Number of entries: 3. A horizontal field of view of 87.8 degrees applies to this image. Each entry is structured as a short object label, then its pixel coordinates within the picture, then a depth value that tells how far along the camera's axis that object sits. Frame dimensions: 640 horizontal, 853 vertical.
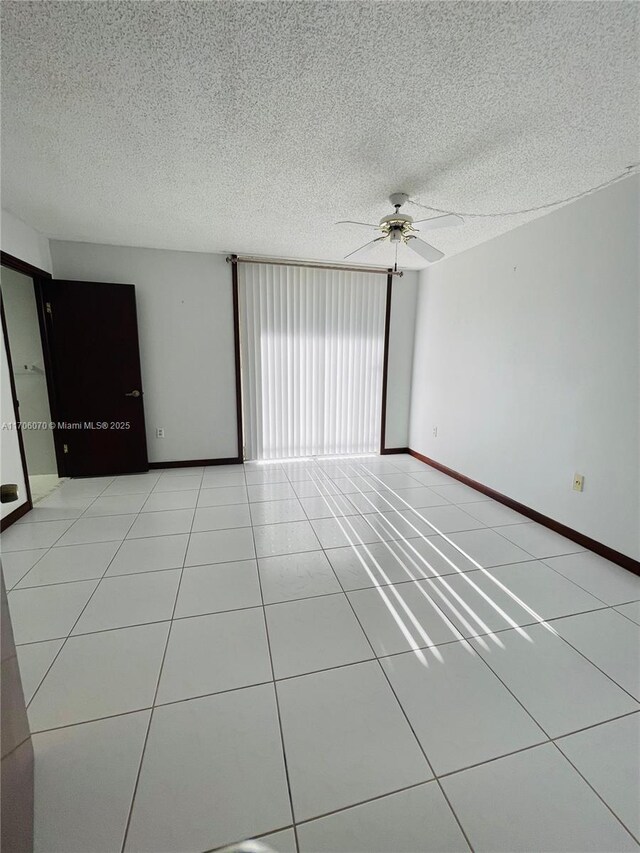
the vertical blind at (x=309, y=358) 4.09
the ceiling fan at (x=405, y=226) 2.20
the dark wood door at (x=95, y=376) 3.53
